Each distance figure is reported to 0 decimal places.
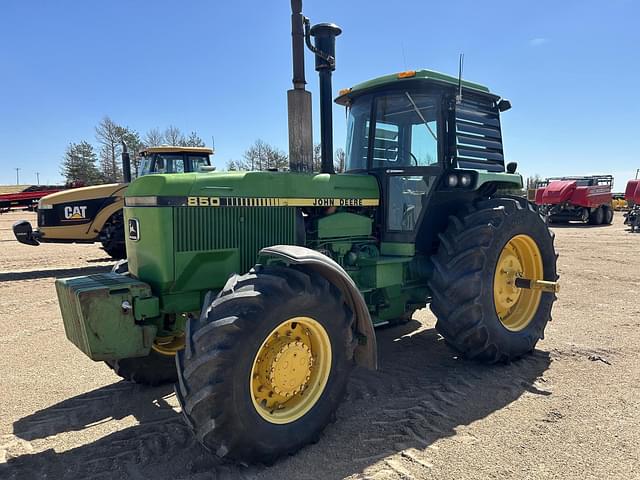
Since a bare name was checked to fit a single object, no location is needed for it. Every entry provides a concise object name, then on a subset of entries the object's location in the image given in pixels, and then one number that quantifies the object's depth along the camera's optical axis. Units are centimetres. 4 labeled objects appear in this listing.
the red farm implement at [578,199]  2044
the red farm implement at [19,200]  1513
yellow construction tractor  973
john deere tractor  278
